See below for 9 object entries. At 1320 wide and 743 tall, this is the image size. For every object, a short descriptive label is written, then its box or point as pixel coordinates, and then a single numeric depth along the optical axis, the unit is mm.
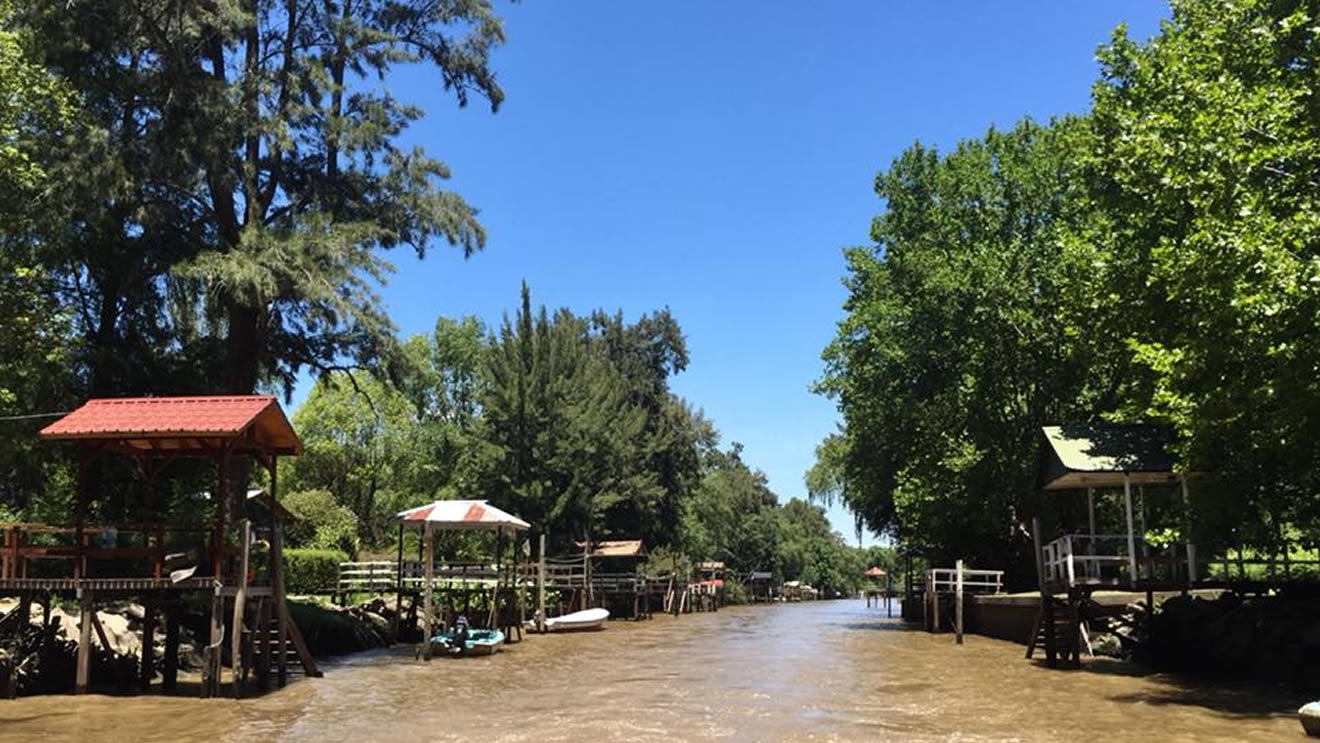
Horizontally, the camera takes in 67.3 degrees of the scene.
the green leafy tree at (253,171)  24172
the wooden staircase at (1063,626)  21406
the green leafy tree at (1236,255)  14453
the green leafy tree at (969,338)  32375
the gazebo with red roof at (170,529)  17297
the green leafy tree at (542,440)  49719
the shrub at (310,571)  40000
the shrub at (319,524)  48781
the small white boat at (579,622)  39594
